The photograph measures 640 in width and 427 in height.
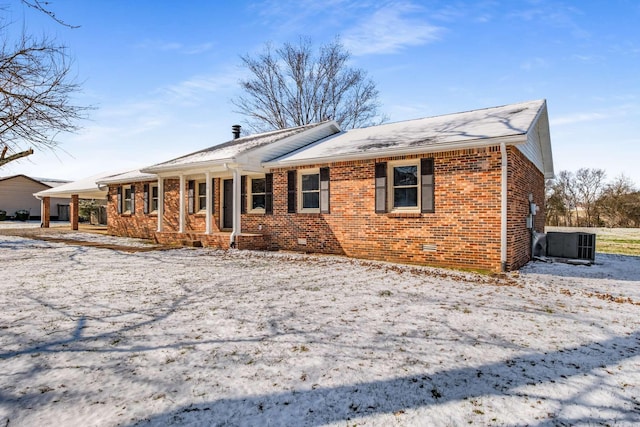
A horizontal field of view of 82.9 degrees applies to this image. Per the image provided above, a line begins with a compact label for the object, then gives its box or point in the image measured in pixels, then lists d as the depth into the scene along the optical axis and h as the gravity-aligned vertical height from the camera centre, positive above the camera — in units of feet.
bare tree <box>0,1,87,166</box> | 29.45 +9.45
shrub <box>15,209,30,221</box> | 109.29 -1.82
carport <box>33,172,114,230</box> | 68.85 +3.30
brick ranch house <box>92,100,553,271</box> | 27.43 +1.98
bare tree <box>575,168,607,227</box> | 119.55 +9.57
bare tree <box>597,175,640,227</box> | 86.58 +1.33
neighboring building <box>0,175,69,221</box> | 114.93 +3.60
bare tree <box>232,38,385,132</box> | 90.53 +31.62
